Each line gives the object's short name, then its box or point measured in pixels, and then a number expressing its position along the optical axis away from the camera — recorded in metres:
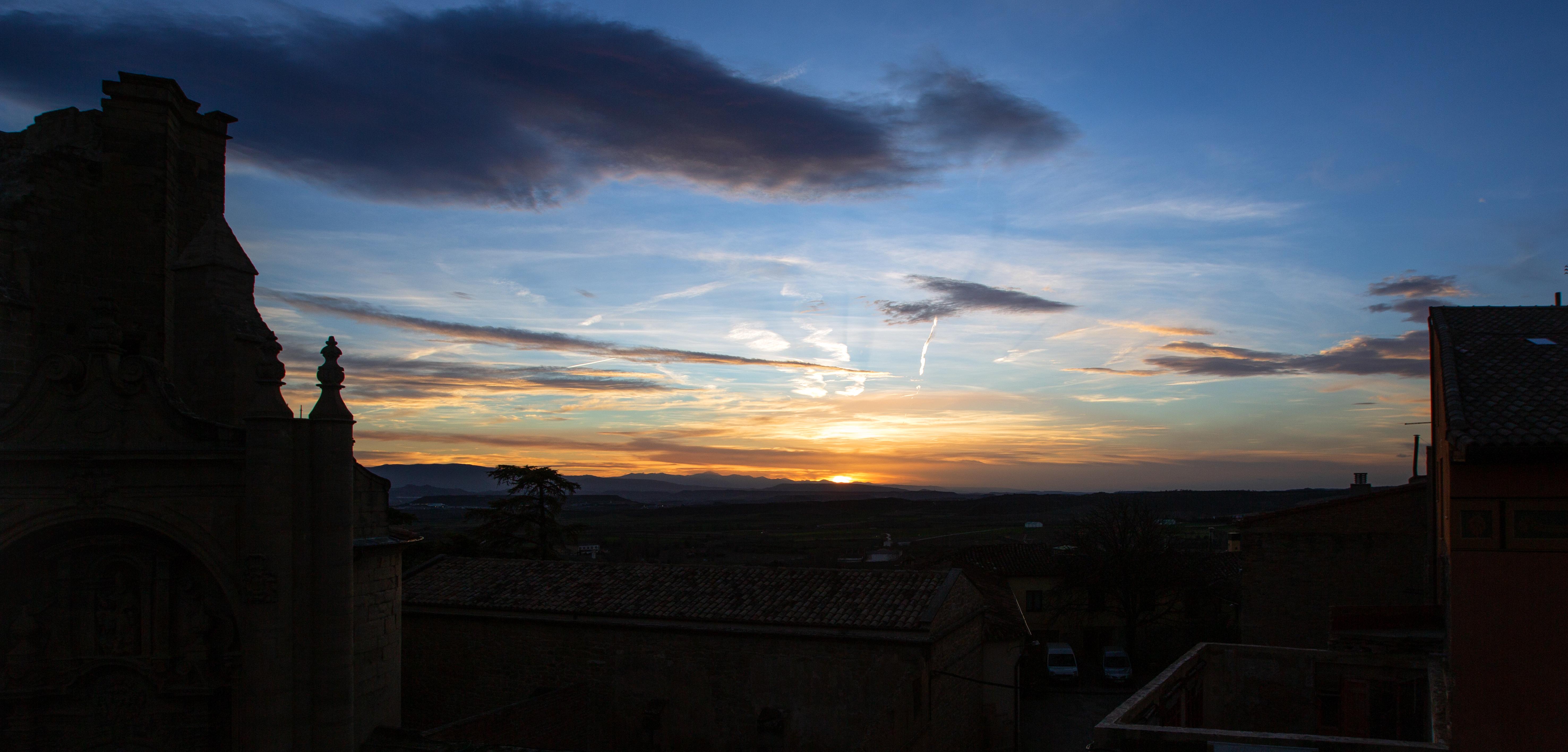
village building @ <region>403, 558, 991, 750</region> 16.91
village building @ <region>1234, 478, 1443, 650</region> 22.17
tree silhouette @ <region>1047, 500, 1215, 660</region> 37.56
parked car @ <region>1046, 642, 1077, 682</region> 32.56
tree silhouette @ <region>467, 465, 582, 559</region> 39.47
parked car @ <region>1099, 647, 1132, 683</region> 32.97
